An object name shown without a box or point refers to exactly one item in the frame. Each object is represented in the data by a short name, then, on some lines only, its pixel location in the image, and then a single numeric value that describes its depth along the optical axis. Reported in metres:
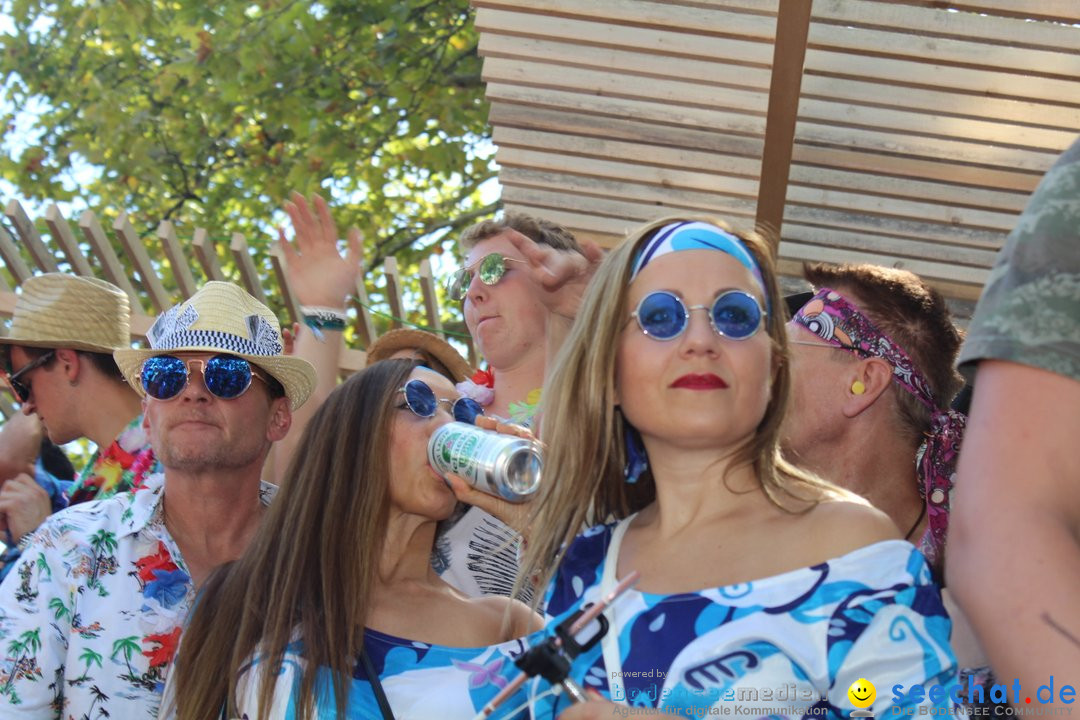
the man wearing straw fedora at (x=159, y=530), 3.16
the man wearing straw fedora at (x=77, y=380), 4.36
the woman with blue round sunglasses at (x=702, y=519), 1.98
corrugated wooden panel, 4.04
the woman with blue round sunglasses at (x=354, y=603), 2.59
